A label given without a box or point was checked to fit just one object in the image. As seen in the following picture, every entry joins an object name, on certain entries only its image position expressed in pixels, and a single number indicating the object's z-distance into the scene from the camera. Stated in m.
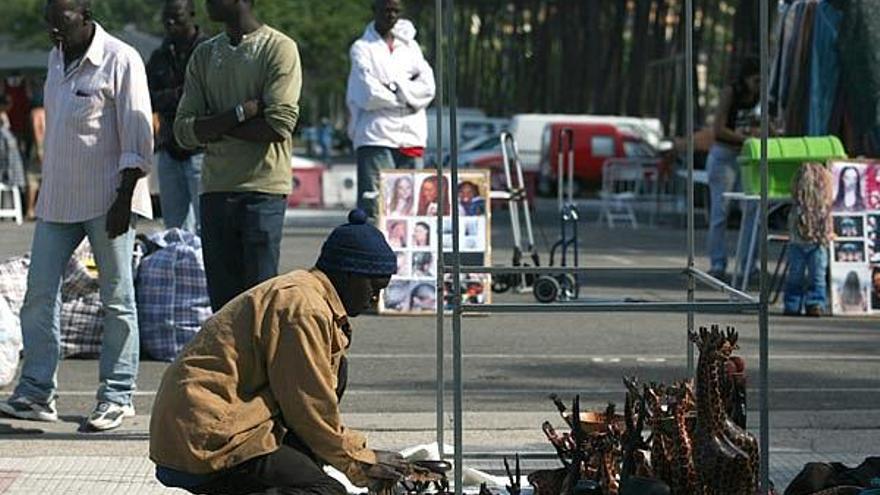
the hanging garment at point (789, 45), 15.75
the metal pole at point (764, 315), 5.91
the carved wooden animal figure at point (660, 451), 6.04
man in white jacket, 12.56
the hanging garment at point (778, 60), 16.05
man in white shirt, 8.32
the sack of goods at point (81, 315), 10.67
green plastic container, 13.34
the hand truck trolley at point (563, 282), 13.00
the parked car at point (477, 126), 42.85
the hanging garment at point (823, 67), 15.32
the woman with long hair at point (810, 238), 13.10
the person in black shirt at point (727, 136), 15.37
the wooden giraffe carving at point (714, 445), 5.87
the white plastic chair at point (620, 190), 28.02
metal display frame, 5.91
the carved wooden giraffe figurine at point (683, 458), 5.95
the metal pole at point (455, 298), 6.04
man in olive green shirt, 8.06
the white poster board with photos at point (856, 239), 13.29
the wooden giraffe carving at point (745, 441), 5.91
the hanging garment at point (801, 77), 15.55
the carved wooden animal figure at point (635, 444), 6.07
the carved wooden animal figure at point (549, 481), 6.39
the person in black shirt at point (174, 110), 11.20
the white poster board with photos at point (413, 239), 13.15
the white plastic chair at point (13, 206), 23.67
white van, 40.34
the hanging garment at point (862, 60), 14.75
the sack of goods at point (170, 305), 10.58
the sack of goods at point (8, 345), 9.50
